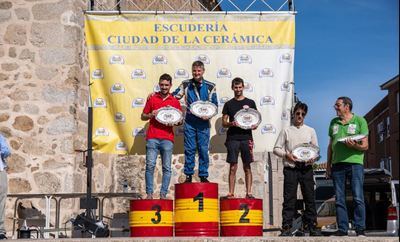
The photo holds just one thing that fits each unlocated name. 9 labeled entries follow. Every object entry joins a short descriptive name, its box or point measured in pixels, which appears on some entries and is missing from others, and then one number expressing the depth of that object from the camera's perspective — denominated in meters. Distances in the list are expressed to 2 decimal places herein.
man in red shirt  8.76
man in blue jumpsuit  9.05
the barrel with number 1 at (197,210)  7.84
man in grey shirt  8.35
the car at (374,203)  16.03
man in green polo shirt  8.04
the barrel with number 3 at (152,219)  7.87
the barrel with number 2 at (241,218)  7.87
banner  10.55
